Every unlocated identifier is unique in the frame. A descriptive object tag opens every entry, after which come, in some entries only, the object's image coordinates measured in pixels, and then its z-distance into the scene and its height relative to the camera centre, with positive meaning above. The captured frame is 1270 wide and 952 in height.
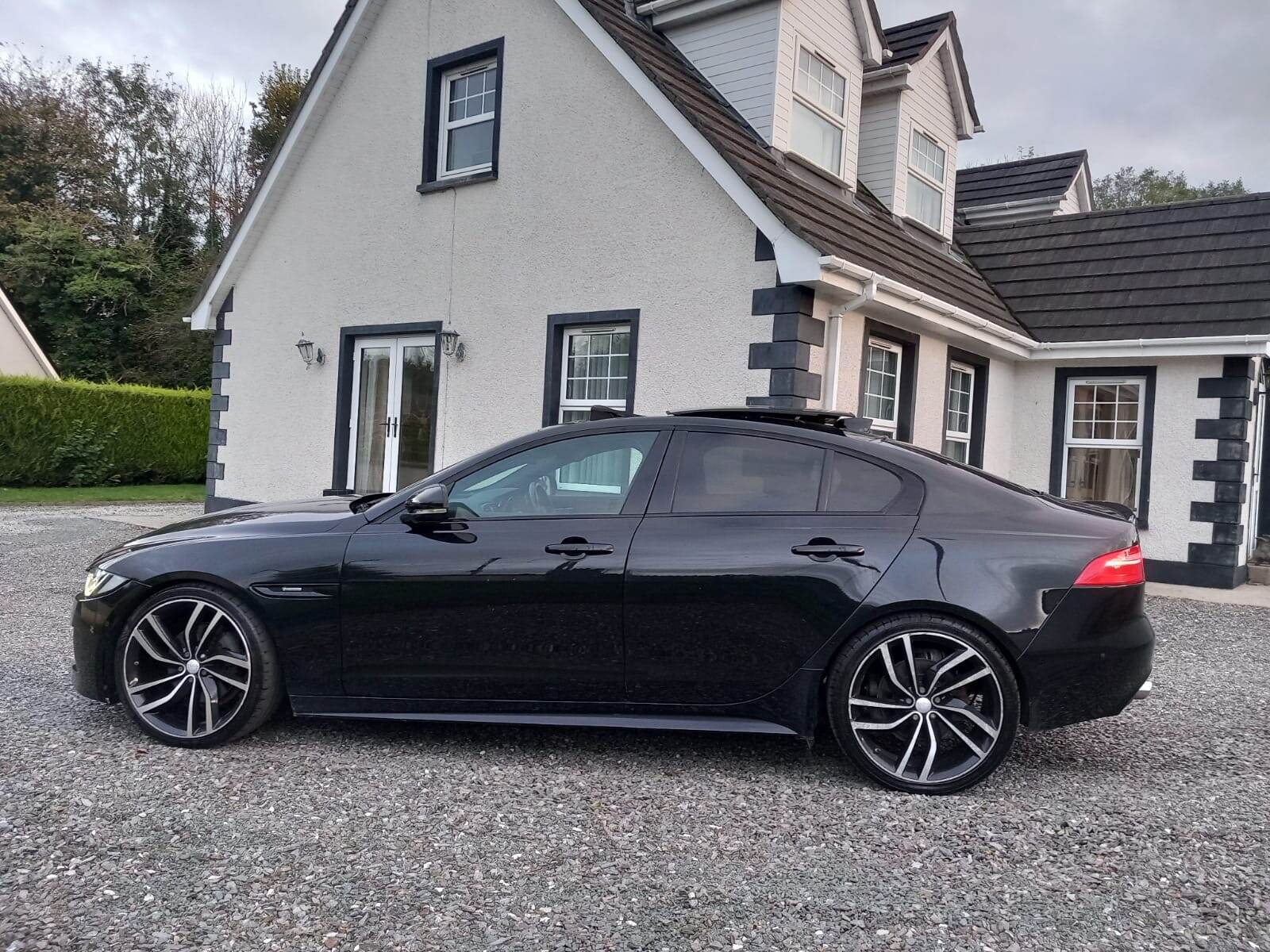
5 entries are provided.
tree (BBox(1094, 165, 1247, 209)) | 38.53 +12.29
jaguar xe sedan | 3.62 -0.56
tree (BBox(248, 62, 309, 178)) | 30.42 +10.50
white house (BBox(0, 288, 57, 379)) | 24.97 +1.93
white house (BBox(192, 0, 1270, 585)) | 8.29 +1.90
